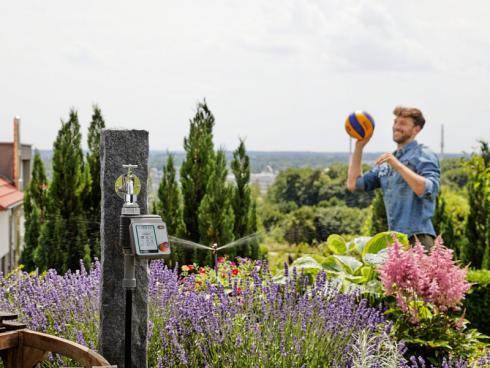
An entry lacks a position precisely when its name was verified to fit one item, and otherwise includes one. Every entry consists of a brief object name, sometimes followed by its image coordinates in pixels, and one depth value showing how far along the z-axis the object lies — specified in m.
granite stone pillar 3.35
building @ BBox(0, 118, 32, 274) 11.62
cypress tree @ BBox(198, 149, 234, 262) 7.57
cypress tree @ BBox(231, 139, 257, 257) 7.97
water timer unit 3.05
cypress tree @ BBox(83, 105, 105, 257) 7.85
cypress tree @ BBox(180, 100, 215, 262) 7.91
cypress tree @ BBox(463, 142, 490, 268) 8.69
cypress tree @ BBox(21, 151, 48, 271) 8.16
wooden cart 2.82
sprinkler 7.24
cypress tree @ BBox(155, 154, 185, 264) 7.92
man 5.30
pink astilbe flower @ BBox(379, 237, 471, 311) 4.11
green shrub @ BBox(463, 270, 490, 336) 5.84
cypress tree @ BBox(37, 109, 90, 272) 7.76
